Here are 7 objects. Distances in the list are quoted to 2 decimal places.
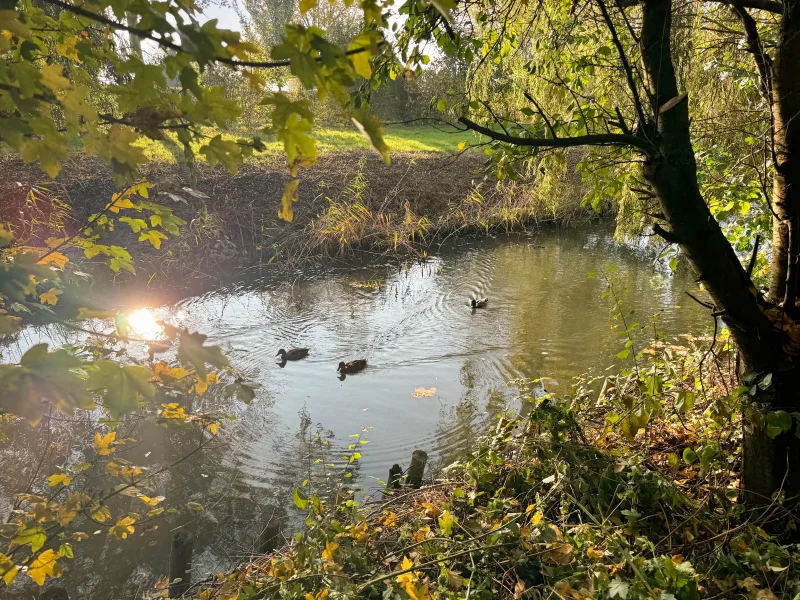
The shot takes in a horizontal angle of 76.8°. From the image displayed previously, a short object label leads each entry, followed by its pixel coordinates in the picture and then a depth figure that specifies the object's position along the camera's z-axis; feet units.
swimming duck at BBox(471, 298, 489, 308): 25.11
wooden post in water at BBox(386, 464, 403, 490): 11.79
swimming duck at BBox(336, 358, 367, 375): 19.02
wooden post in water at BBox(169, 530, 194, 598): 9.43
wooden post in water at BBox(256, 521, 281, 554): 10.09
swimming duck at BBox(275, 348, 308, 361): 20.12
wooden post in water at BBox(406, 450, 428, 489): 11.73
